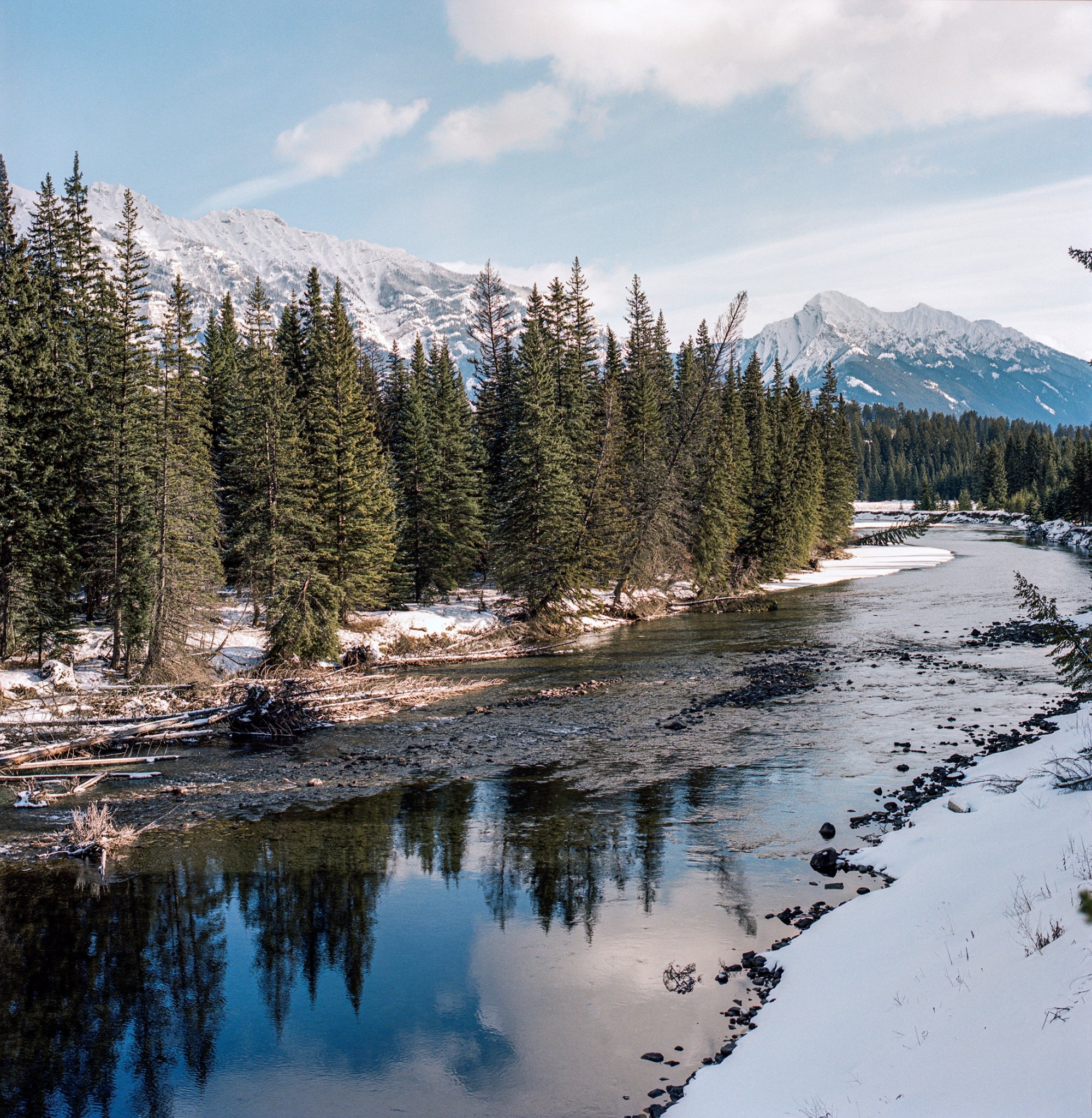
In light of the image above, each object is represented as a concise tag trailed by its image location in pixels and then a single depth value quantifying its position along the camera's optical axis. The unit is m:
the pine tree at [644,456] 50.38
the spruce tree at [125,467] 30.86
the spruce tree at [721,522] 56.69
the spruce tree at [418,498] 47.59
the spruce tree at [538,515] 44.12
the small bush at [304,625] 33.59
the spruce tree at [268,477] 34.81
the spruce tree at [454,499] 47.88
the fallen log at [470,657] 36.44
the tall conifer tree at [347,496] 38.94
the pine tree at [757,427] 67.50
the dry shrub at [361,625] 38.84
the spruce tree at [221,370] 51.56
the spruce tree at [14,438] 28.78
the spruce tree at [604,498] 47.38
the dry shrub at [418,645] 37.97
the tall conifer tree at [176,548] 30.25
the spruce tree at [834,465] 84.00
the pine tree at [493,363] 59.69
